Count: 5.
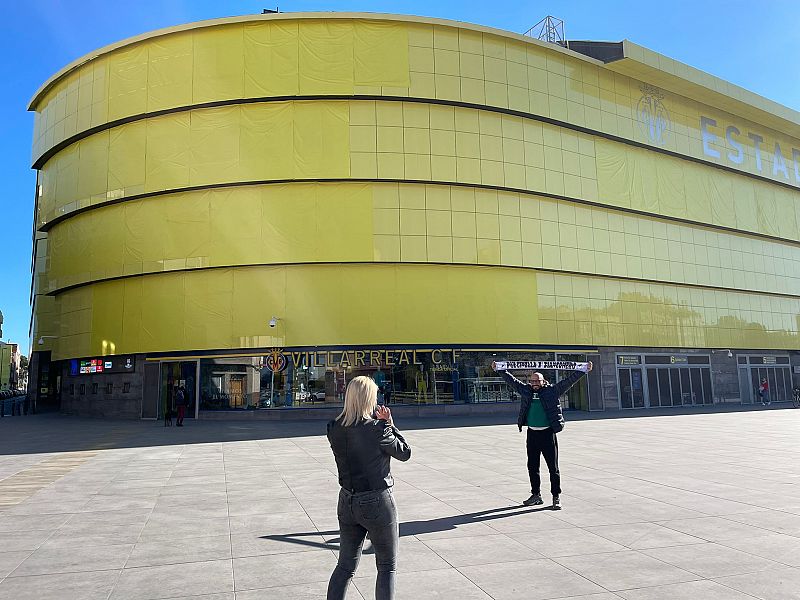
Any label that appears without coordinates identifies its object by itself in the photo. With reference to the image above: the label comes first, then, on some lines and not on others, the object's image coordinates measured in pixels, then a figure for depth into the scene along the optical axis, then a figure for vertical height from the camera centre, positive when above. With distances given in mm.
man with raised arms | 8531 -757
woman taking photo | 3977 -746
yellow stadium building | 29219 +8441
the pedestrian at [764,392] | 38438 -1781
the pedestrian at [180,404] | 25578 -1058
